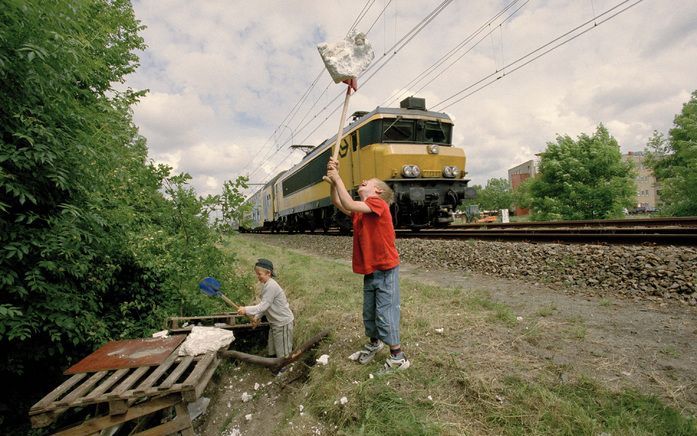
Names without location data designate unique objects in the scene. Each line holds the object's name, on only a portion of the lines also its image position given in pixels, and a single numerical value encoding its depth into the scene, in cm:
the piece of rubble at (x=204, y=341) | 355
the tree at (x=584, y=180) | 2531
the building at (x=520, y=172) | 7331
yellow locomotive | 1094
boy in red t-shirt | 316
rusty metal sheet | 320
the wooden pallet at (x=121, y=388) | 266
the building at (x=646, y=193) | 7950
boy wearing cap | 418
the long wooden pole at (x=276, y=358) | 403
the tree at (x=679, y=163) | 1973
